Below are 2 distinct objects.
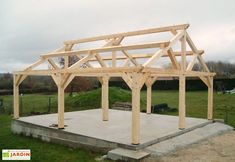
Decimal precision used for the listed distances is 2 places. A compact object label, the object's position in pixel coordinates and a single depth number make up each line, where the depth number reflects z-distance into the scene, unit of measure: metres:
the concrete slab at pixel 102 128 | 8.41
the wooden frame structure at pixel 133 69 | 7.61
